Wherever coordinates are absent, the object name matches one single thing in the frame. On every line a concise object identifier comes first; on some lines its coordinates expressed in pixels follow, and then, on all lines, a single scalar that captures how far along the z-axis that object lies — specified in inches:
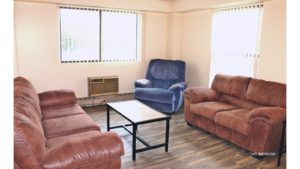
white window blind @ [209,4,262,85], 162.6
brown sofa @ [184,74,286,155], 117.6
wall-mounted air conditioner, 199.2
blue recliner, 184.2
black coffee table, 118.1
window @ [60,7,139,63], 189.6
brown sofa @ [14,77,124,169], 66.7
